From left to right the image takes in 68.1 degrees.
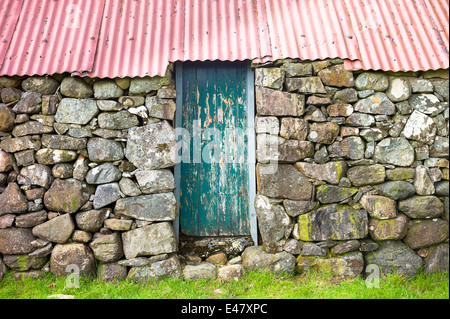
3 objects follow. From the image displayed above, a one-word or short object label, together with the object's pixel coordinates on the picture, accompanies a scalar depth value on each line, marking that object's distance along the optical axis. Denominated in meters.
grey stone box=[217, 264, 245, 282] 3.84
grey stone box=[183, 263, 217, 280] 3.87
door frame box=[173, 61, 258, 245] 4.27
